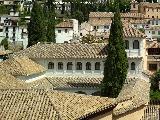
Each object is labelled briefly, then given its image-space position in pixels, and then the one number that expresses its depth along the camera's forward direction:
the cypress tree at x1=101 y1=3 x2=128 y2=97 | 39.69
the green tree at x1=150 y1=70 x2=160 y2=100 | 46.61
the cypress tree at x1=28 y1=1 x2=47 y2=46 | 61.25
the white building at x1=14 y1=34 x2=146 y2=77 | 45.47
